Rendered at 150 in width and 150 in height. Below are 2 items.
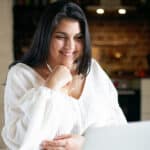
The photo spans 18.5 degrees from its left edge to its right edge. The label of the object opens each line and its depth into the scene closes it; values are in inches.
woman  58.9
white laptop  50.8
